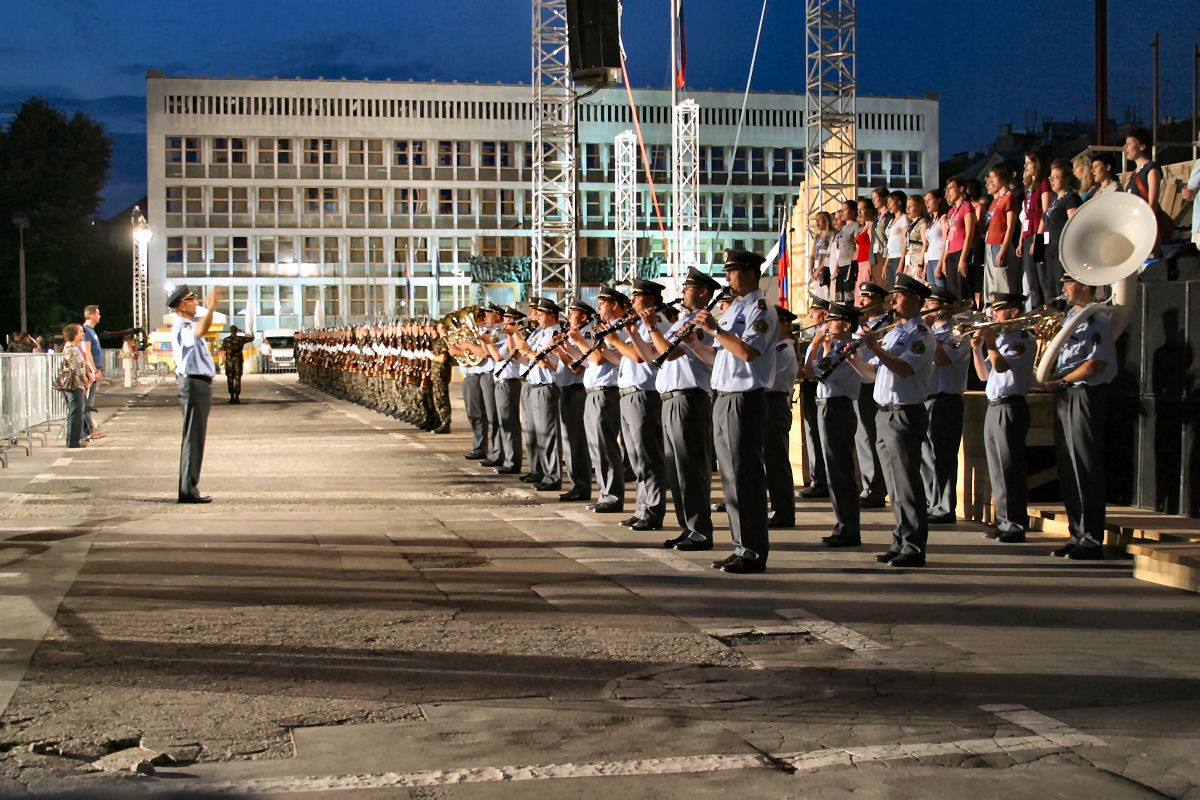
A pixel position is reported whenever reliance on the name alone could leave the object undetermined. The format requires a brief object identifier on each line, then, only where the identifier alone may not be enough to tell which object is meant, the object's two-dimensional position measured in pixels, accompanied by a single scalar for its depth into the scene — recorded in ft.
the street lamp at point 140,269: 185.89
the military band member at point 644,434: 38.68
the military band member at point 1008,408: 36.35
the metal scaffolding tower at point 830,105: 94.27
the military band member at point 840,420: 35.42
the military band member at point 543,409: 49.77
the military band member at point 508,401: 56.39
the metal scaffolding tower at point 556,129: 95.25
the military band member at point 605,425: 42.95
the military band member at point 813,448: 47.03
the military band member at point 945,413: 38.11
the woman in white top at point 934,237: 53.72
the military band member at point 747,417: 30.68
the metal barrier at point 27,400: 65.36
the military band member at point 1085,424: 33.35
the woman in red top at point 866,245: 61.67
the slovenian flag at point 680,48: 98.32
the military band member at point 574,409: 46.75
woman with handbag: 68.80
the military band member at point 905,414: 32.17
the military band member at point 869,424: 40.27
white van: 238.48
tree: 246.68
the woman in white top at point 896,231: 56.91
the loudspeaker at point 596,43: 75.77
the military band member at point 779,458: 39.24
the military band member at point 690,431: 34.63
